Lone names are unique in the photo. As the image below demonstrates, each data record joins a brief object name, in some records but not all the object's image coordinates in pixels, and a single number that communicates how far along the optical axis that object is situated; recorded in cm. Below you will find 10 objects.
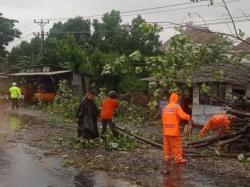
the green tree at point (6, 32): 6496
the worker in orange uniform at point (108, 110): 1680
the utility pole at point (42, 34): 5751
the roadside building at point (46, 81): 3656
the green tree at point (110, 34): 5019
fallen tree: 1309
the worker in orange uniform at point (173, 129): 1199
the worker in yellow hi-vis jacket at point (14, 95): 3003
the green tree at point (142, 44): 4925
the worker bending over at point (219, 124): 1379
